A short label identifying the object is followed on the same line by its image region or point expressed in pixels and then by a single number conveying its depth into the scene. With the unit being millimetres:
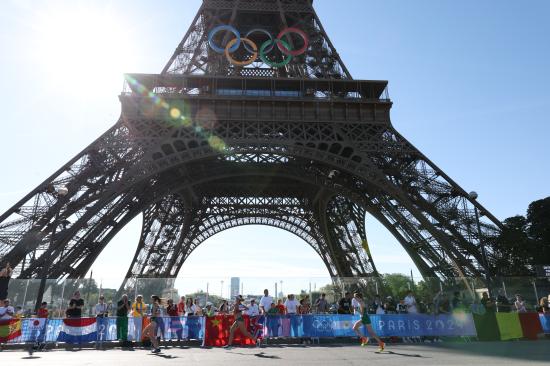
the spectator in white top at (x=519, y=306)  16734
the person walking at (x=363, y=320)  12089
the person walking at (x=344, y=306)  15512
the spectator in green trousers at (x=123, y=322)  13742
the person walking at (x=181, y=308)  16422
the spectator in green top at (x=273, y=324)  14343
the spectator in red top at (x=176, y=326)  14219
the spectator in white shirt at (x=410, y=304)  15461
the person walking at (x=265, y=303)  15586
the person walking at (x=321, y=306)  16416
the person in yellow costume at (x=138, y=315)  13961
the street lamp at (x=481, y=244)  18766
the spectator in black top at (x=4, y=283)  13180
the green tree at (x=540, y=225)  33344
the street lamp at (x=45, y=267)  17228
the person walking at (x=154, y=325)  11836
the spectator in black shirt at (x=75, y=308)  14352
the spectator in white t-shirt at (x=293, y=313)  14391
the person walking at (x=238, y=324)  12297
